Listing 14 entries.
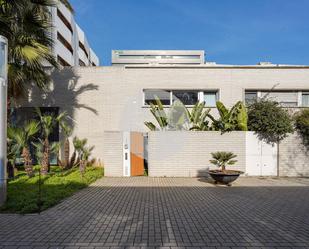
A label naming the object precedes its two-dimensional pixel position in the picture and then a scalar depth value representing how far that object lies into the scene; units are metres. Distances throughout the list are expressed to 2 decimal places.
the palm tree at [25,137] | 11.97
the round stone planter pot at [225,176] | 11.42
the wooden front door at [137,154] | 14.19
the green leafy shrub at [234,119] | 14.23
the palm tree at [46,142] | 12.95
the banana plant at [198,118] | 14.85
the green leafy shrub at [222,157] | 11.63
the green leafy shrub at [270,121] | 13.87
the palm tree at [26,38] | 11.24
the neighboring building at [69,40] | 35.50
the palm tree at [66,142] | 15.31
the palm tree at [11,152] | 12.17
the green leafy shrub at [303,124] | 14.06
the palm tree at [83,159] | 13.01
